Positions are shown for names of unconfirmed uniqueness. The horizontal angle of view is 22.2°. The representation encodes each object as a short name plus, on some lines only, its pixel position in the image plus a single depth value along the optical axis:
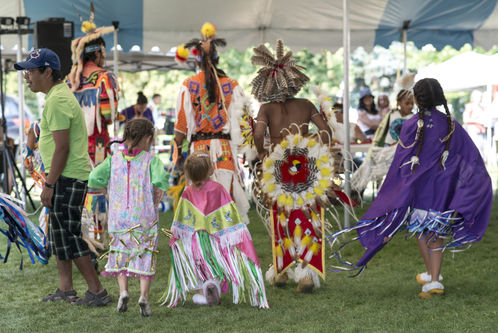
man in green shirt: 7.00
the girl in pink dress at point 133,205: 6.91
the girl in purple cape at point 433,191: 7.40
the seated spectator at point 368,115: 18.53
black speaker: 11.54
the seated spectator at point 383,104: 19.25
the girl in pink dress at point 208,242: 7.16
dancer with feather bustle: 7.95
